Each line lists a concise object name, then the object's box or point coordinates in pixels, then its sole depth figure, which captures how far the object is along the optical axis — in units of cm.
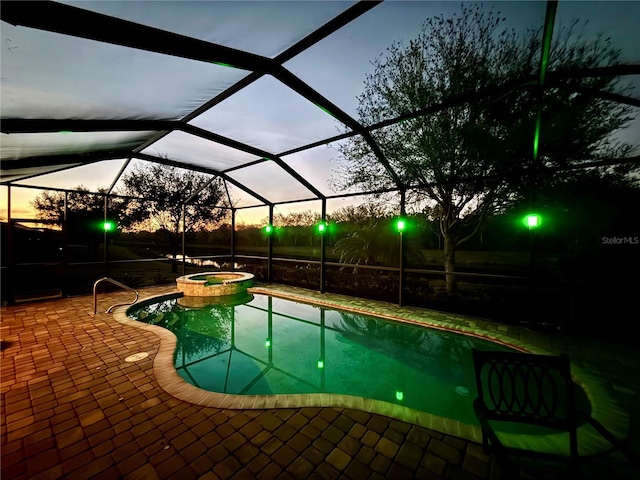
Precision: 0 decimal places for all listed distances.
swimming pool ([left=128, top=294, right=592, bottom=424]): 347
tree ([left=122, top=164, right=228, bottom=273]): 1344
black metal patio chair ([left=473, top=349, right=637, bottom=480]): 155
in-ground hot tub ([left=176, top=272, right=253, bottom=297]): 780
